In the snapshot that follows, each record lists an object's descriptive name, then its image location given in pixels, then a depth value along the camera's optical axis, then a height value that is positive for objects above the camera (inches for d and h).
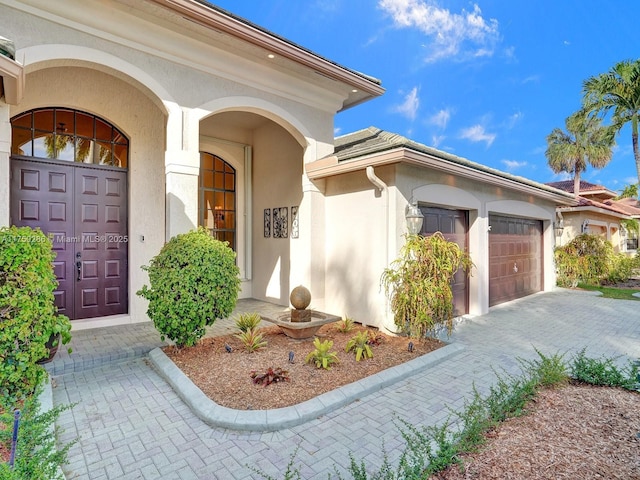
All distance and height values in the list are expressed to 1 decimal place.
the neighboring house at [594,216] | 563.8 +39.3
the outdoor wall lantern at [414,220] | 233.1 +12.7
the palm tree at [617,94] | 579.0 +255.5
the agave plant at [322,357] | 176.6 -63.4
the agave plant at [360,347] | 192.4 -64.3
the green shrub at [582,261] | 474.0 -32.9
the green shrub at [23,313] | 121.9 -27.9
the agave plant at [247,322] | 226.1 -56.8
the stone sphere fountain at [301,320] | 218.5 -54.4
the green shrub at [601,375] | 152.9 -65.3
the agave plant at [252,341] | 201.5 -62.5
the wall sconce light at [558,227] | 462.3 +14.9
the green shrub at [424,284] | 207.8 -29.1
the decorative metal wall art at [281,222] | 329.1 +16.2
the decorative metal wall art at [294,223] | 303.1 +14.0
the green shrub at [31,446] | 77.9 -54.3
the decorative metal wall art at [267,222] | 352.2 +17.2
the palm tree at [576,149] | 798.7 +226.7
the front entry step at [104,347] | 178.2 -65.8
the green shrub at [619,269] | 514.6 -49.8
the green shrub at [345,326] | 245.3 -65.1
